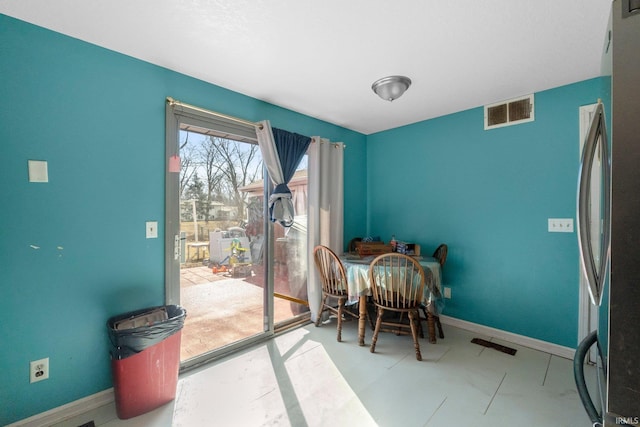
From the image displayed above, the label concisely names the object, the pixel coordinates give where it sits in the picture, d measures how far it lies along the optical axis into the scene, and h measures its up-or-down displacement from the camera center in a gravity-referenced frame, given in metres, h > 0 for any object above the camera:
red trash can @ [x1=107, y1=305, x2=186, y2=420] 1.64 -0.92
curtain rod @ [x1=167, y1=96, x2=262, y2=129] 2.11 +0.87
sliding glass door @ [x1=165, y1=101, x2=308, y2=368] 2.18 -0.22
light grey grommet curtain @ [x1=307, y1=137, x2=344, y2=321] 3.06 +0.15
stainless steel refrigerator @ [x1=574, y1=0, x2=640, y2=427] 0.65 -0.01
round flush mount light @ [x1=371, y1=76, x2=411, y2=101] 2.27 +1.09
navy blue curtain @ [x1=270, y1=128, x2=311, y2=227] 2.69 +0.62
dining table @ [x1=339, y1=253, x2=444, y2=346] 2.45 -0.67
